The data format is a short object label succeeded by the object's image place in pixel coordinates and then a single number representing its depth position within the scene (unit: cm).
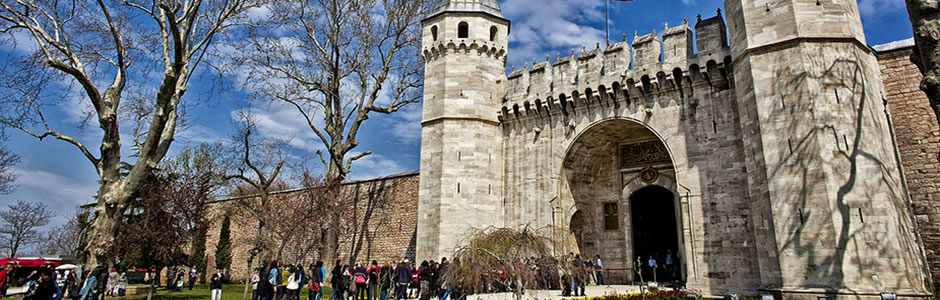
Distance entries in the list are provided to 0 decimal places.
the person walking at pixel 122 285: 1612
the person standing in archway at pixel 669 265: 1446
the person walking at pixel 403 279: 1128
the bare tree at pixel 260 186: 1990
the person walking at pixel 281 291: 1160
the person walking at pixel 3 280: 1357
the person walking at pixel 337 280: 1124
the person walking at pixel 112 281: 1574
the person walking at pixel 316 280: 1107
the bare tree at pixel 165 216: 1441
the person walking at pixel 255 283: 1197
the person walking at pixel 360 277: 1147
